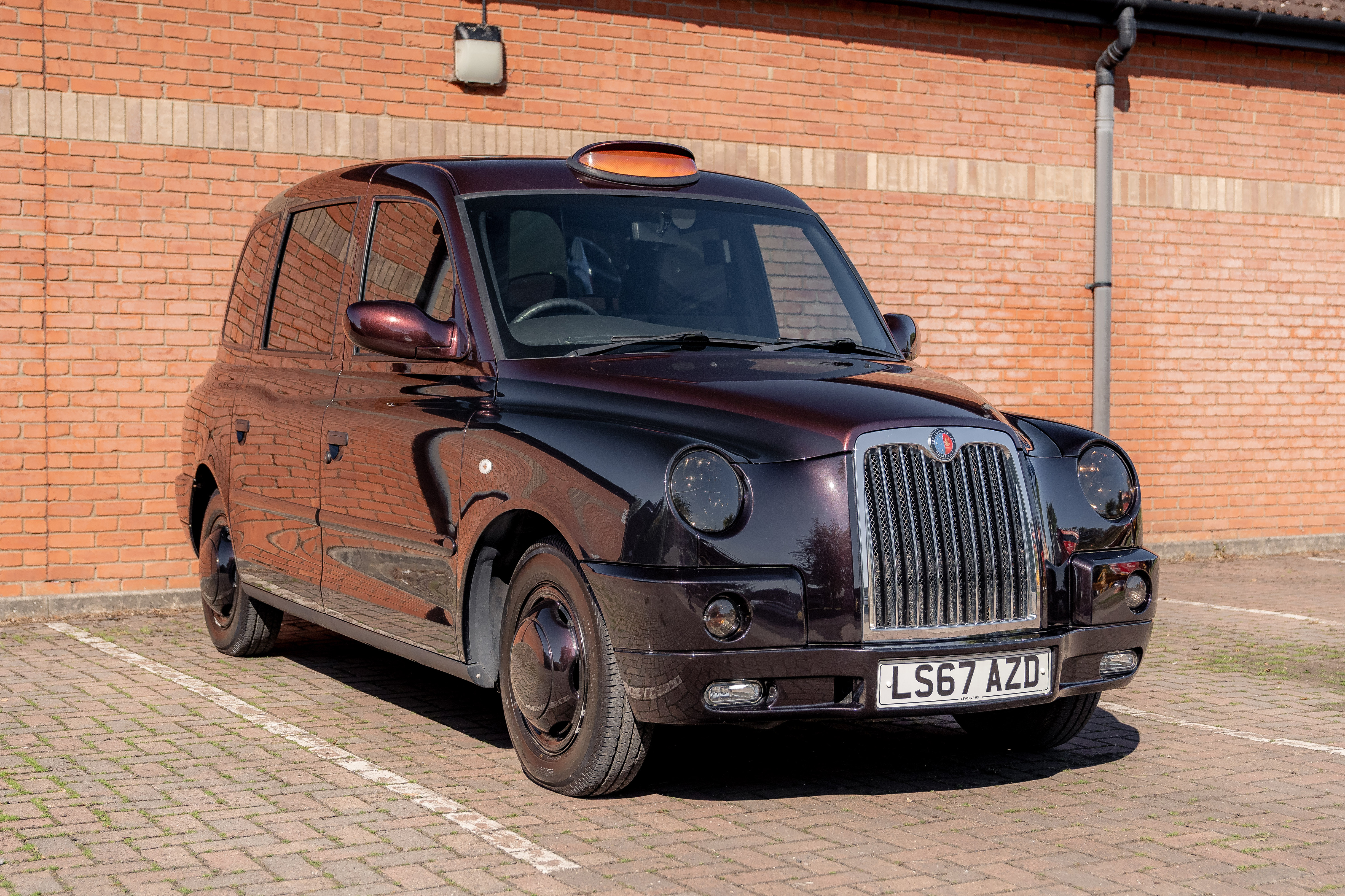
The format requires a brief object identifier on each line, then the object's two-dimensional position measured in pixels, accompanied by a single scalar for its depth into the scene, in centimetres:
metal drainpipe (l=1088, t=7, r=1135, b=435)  1224
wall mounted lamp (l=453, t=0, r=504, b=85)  1003
